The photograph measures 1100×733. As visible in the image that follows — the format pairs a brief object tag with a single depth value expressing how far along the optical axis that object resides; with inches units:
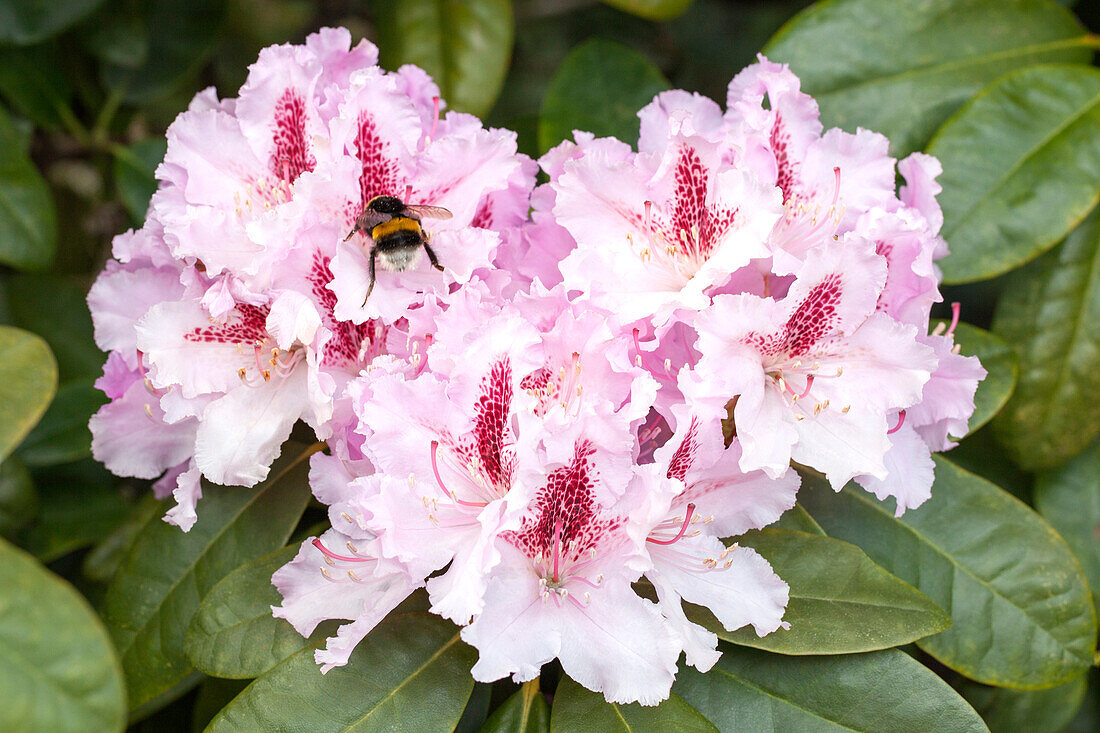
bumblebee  24.9
